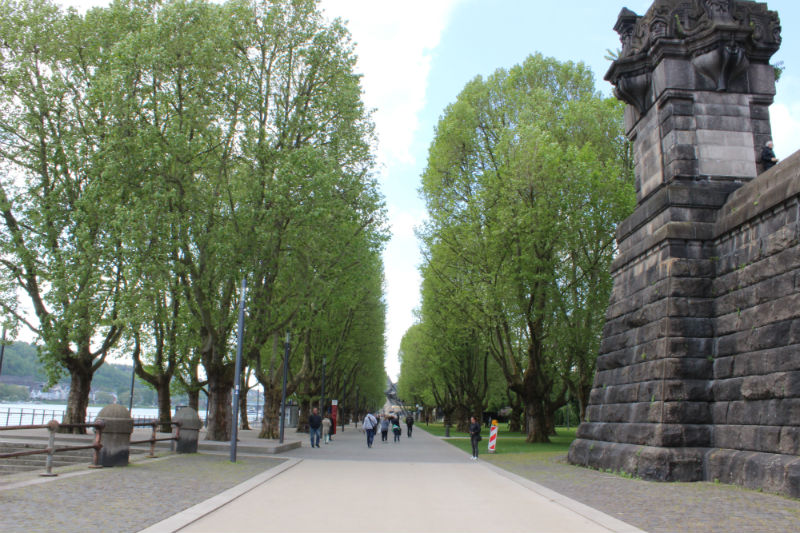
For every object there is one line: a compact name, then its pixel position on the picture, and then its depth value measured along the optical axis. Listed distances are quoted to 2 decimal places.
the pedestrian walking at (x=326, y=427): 30.08
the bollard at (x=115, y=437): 13.43
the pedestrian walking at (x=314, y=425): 26.33
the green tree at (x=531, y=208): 25.03
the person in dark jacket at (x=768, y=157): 13.59
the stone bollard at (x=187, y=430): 18.47
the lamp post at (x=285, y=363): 24.68
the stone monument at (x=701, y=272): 10.57
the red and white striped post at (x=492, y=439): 24.89
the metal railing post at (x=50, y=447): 11.14
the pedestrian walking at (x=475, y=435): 21.20
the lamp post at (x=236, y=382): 16.92
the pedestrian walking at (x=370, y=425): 28.69
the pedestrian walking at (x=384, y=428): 33.89
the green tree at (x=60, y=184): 21.01
